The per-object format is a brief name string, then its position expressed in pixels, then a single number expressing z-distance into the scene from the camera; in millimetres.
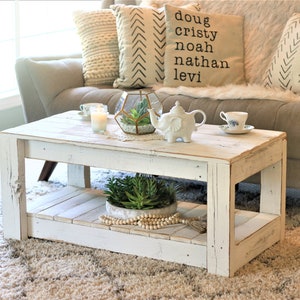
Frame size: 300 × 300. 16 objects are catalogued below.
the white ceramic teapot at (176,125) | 2439
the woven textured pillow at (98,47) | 3578
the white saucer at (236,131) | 2559
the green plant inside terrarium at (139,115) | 2569
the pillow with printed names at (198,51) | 3422
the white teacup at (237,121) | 2557
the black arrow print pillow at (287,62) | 3250
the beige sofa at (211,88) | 3061
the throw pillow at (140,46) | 3492
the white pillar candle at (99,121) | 2596
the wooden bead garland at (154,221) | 2469
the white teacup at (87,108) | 2842
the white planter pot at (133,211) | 2521
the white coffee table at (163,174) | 2295
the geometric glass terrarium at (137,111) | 2562
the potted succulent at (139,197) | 2529
